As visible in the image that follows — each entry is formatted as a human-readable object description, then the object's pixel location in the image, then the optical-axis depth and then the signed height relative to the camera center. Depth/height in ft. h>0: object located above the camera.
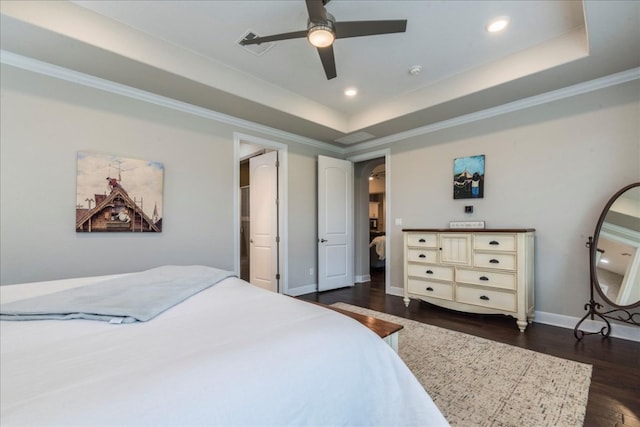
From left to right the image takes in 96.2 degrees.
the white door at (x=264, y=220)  14.67 -0.13
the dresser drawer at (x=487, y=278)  9.78 -2.23
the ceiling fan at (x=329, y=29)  6.37 +4.42
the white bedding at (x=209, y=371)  2.12 -1.34
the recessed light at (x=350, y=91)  11.68 +5.20
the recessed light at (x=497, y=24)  7.74 +5.29
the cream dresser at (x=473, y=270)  9.65 -2.01
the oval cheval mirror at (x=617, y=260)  8.45 -1.40
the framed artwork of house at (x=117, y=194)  8.97 +0.83
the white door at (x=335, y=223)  15.40 -0.34
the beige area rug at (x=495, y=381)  5.30 -3.68
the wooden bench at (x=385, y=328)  5.21 -2.12
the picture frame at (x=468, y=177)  12.00 +1.66
